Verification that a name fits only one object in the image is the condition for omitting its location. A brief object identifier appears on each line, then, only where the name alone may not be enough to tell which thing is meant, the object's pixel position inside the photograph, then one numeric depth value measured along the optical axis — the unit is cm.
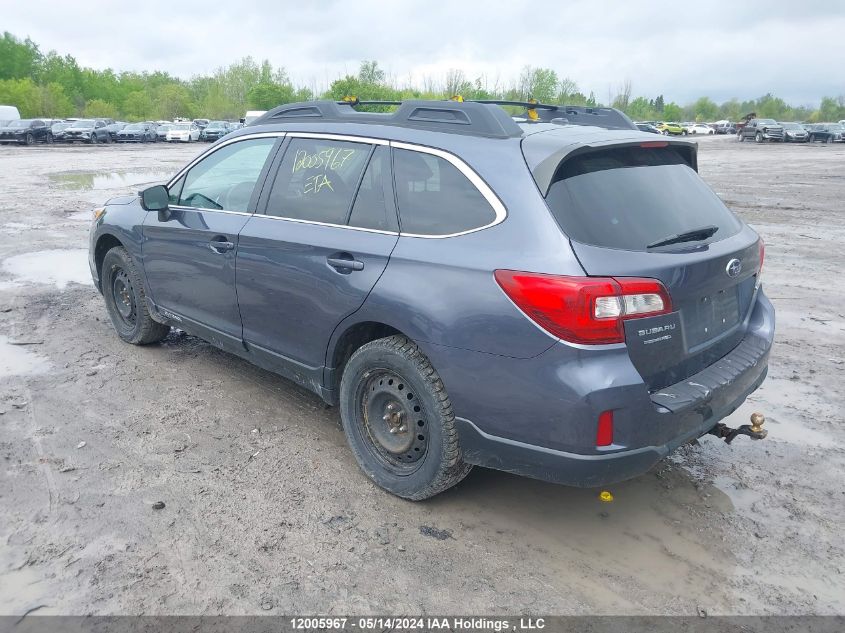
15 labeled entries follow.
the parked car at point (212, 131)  4809
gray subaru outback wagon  270
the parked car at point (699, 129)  7856
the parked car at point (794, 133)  4919
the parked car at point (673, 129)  6525
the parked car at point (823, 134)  4931
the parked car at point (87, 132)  4222
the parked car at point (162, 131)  4797
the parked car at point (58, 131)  4181
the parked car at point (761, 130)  5006
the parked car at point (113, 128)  4438
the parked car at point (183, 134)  4650
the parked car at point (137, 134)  4511
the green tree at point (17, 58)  8400
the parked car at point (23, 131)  3953
